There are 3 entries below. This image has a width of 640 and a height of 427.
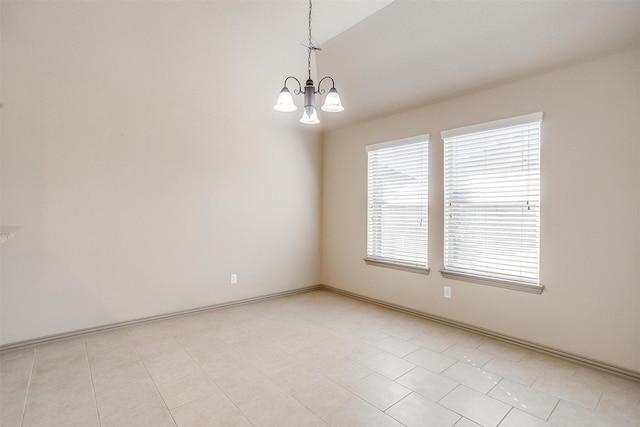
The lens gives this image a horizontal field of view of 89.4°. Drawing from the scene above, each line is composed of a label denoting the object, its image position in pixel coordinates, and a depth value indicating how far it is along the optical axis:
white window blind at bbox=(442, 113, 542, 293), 3.00
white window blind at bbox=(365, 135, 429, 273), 3.90
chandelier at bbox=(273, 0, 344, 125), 2.26
